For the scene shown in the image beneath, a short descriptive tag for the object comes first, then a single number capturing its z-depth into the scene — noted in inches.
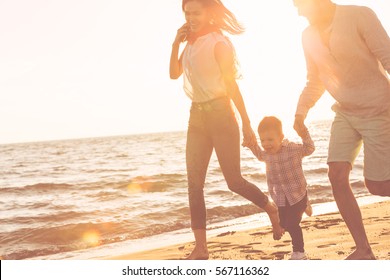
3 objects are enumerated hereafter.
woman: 175.0
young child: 179.3
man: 150.2
